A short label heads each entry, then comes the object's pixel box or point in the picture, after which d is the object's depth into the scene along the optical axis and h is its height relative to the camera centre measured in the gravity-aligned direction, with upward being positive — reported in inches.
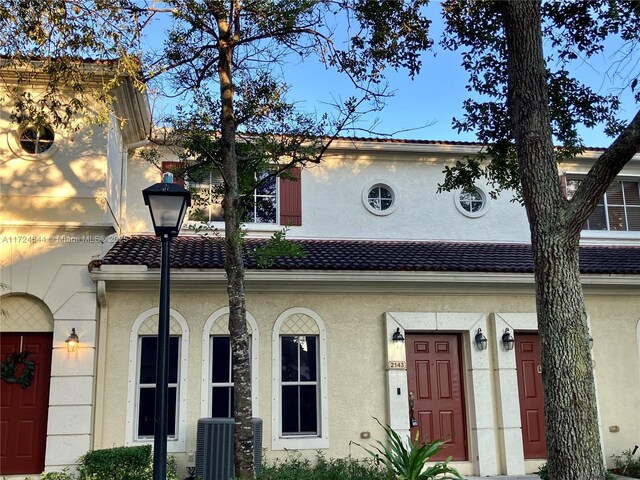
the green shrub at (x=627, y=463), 369.1 -62.8
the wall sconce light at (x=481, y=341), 386.9 +17.8
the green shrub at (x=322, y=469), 304.1 -54.5
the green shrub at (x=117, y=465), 307.6 -47.4
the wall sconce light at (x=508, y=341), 387.9 +17.5
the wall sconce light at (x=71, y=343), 336.8 +18.5
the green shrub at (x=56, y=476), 314.0 -53.3
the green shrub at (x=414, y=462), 251.8 -40.6
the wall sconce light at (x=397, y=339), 379.6 +19.7
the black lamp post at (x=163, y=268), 205.8 +40.1
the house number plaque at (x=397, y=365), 376.2 +3.0
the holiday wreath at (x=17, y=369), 337.4 +4.4
